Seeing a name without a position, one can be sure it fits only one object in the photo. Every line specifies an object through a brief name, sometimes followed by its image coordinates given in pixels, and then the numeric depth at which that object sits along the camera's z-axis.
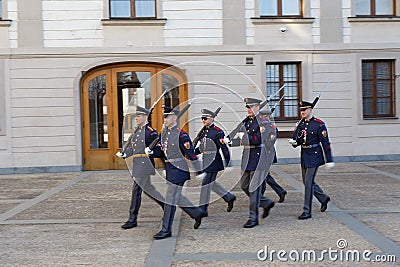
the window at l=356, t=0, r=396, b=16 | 15.18
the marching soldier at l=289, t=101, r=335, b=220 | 7.32
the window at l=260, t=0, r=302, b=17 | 14.94
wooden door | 14.51
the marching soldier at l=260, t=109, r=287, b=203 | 8.44
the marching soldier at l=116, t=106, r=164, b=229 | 6.70
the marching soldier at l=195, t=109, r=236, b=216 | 7.34
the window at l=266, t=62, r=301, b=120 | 14.90
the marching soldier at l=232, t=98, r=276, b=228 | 6.97
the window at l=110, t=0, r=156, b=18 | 14.55
